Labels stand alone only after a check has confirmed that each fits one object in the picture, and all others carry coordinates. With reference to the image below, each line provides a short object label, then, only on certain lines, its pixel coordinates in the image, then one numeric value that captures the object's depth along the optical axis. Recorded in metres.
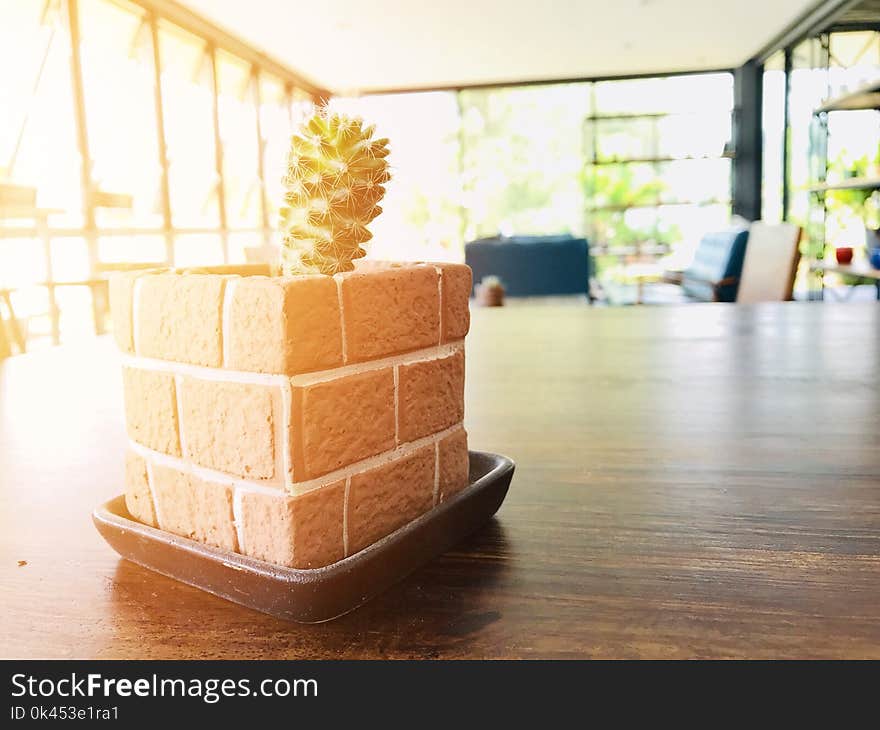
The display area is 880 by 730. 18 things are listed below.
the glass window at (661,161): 9.73
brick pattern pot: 0.32
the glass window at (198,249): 7.33
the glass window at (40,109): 5.29
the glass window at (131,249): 6.16
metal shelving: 5.39
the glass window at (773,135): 8.51
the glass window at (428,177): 10.22
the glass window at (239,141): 8.14
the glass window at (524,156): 10.02
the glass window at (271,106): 8.97
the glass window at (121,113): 6.04
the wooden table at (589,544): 0.31
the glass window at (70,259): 5.62
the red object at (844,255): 5.80
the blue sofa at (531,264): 6.07
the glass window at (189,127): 7.08
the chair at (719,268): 5.45
